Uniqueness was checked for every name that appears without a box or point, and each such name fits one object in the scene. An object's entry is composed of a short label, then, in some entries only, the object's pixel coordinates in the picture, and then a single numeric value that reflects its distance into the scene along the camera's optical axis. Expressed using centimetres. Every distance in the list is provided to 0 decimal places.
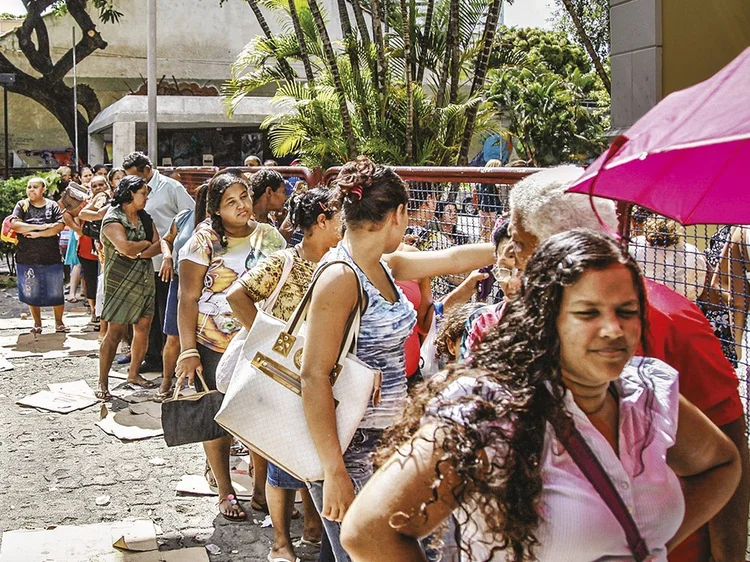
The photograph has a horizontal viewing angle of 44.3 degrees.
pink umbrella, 208
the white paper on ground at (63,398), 802
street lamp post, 2310
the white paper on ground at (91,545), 495
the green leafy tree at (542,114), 1930
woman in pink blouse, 185
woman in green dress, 829
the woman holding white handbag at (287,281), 439
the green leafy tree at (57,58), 3028
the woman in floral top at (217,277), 536
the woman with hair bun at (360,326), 315
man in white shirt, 894
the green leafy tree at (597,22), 2869
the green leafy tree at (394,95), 1429
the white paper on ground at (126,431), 714
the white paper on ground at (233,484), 591
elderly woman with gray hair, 244
